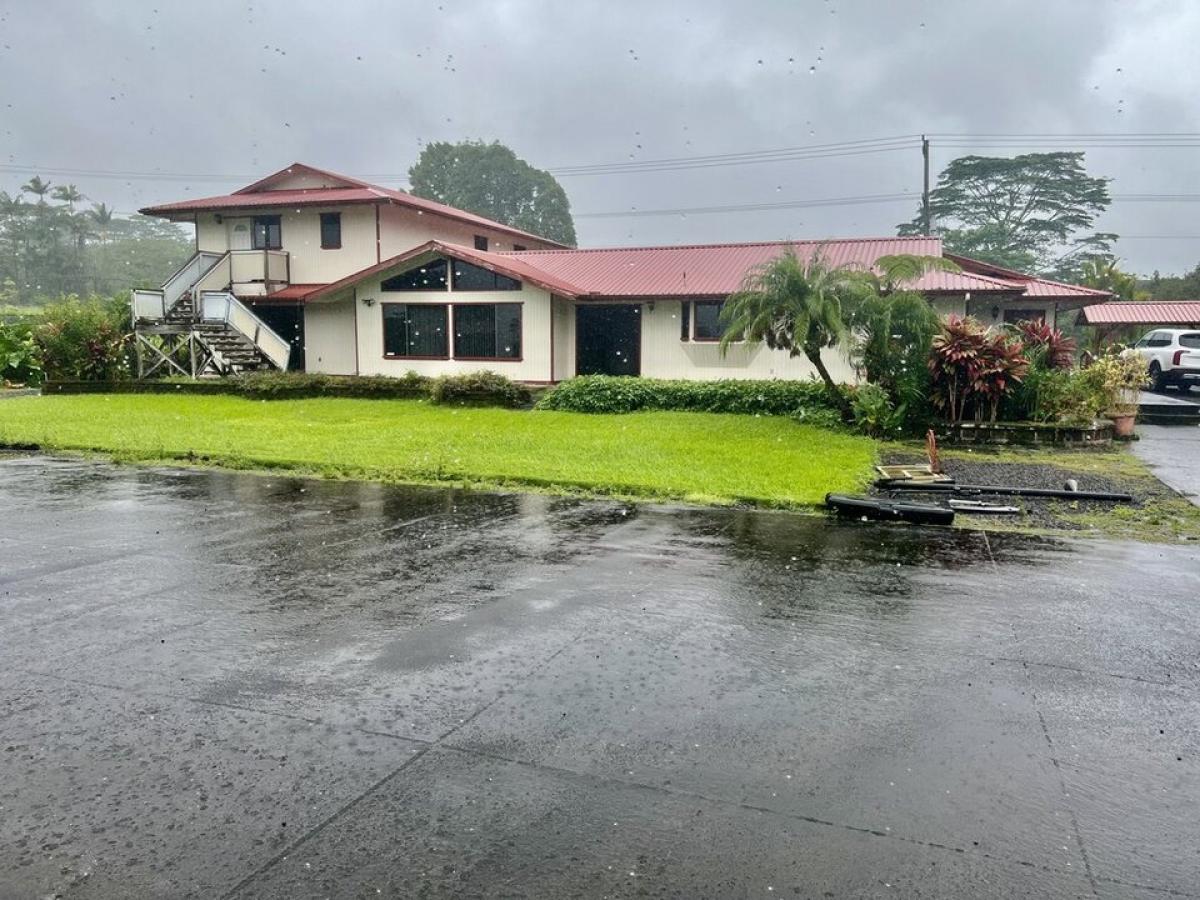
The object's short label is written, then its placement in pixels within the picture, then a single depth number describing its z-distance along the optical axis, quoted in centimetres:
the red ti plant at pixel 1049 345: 1611
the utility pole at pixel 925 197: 3562
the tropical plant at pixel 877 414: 1504
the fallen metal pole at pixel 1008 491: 947
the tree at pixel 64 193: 7094
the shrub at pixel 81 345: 2355
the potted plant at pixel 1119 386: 1495
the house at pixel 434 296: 2166
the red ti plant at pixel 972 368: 1456
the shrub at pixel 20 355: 2114
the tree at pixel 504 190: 6344
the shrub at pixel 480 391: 1981
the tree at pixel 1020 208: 5097
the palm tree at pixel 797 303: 1472
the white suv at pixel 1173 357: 2378
